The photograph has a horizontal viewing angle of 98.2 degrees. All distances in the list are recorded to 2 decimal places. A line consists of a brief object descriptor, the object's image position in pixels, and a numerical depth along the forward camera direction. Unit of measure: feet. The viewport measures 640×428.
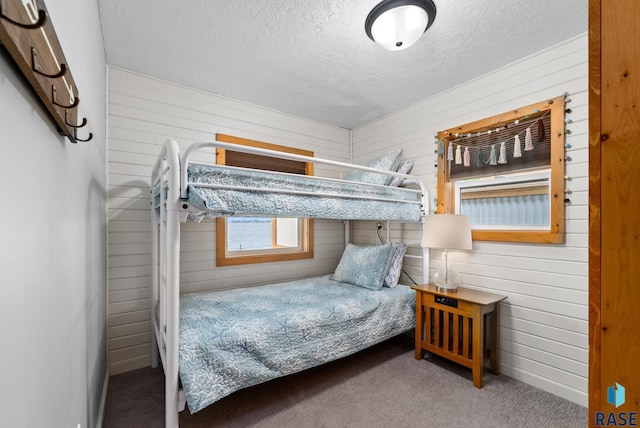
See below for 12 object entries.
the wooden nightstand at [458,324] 6.77
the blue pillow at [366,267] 8.84
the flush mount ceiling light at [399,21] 4.96
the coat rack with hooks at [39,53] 1.39
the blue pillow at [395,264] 9.01
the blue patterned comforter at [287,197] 5.13
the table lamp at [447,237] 7.48
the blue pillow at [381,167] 9.09
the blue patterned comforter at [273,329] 5.06
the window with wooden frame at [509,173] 6.59
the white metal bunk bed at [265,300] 4.96
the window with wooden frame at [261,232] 9.08
